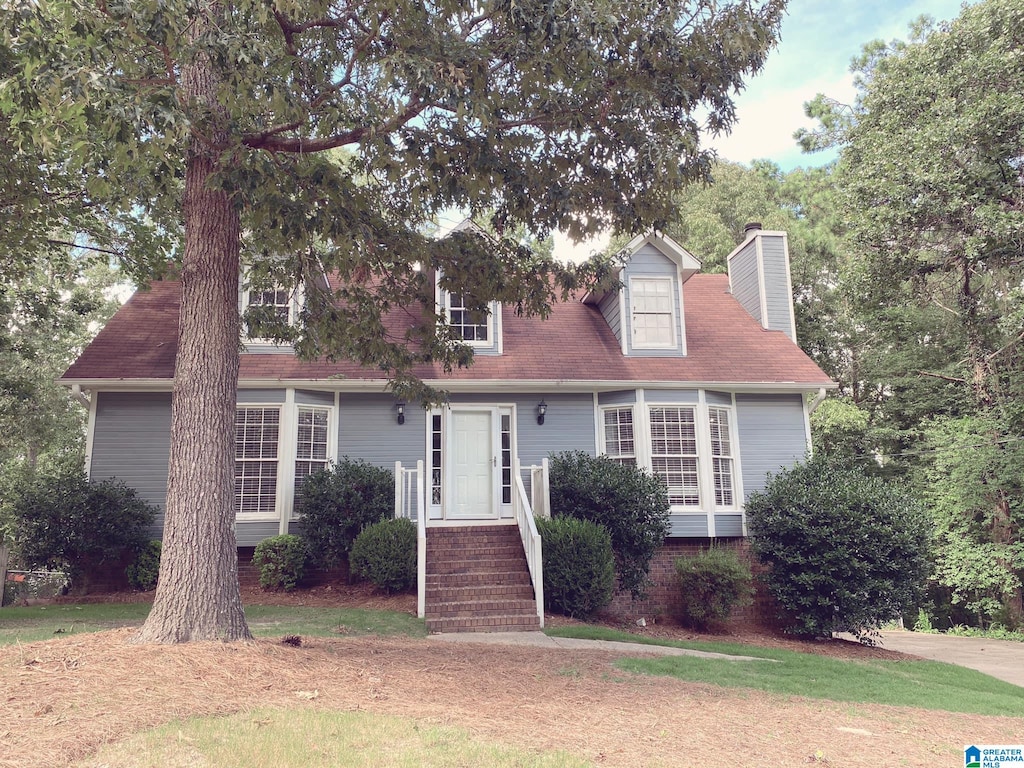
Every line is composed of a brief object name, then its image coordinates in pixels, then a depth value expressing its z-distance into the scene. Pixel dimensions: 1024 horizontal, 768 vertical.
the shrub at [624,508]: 11.52
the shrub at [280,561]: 11.43
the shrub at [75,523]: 11.01
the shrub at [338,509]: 11.56
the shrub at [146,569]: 11.28
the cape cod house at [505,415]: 12.12
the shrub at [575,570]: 10.66
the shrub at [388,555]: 10.84
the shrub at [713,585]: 11.41
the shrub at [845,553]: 10.96
